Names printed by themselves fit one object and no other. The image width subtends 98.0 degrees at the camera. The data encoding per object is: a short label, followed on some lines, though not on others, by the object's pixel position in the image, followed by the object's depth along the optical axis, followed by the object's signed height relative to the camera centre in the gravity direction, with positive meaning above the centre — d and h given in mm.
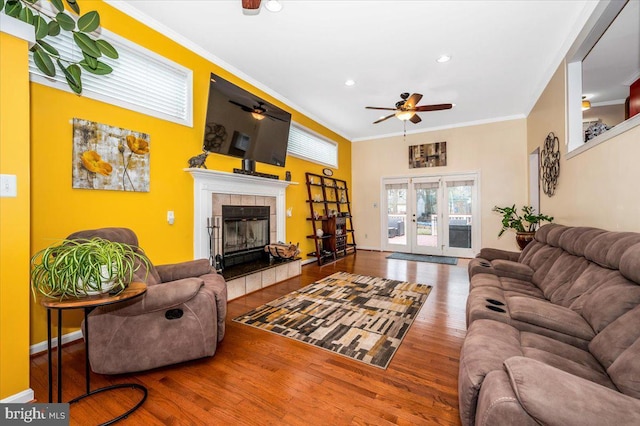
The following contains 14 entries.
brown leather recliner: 1834 -785
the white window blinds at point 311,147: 5512 +1484
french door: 6469 -29
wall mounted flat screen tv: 3600 +1309
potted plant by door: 3988 -191
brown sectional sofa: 876 -604
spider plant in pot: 1397 -291
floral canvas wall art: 2445 +542
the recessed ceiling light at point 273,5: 2629 +2008
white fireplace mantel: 3432 +325
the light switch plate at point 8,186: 1595 +169
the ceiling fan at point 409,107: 3943 +1570
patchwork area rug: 2383 -1093
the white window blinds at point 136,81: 2396 +1388
